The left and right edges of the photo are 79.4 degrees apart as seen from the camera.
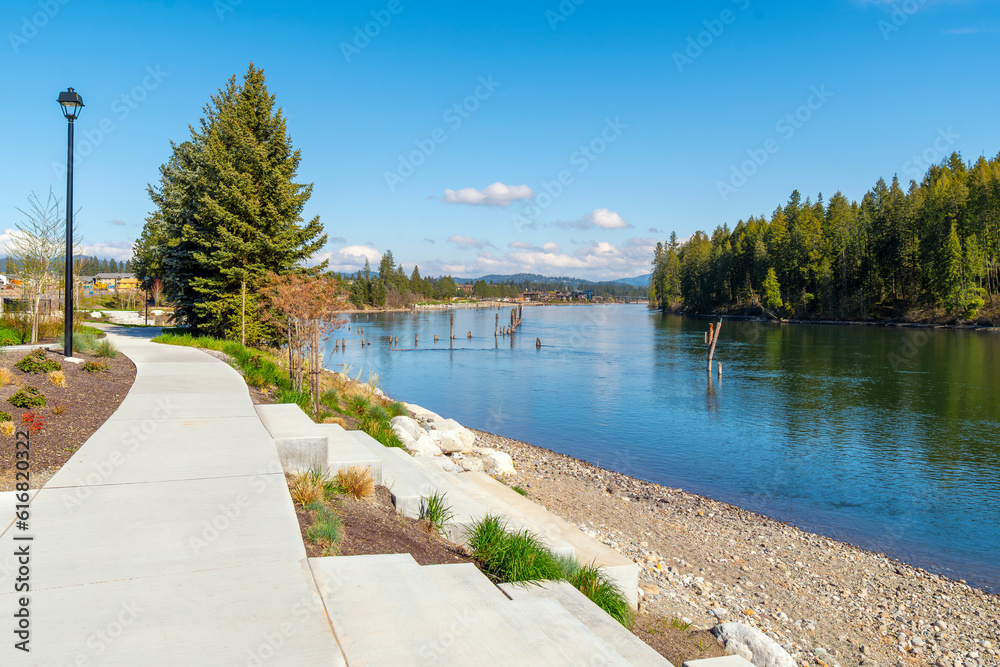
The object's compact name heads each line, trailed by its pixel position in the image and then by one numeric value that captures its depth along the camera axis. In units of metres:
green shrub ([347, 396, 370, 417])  13.71
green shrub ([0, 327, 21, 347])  16.08
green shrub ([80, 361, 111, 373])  12.23
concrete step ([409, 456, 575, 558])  5.78
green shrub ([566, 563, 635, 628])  5.23
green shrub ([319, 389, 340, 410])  13.85
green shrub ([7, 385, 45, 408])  8.31
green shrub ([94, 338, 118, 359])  14.96
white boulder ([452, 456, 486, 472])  12.19
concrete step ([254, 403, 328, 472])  6.55
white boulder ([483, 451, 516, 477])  13.16
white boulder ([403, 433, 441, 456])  12.03
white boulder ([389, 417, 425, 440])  12.80
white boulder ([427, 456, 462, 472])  10.85
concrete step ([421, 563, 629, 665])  3.33
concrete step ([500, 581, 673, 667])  3.91
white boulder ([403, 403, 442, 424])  17.60
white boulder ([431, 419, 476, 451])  15.03
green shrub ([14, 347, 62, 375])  10.88
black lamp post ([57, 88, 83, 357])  12.91
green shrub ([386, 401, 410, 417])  16.93
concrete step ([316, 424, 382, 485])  6.70
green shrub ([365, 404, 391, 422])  13.37
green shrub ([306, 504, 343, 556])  4.65
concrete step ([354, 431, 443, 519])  6.30
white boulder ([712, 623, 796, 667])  5.27
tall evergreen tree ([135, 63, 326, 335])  23.22
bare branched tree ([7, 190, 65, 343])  21.03
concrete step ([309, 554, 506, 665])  3.15
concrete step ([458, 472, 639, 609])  5.97
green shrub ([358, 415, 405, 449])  11.31
